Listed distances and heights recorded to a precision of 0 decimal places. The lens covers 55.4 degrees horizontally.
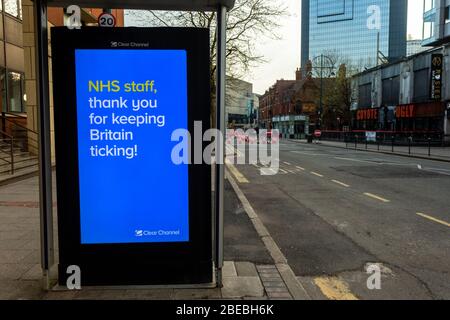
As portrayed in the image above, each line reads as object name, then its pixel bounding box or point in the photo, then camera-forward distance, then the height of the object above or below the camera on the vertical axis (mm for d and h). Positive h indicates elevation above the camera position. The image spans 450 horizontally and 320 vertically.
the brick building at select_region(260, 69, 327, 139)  91312 +4583
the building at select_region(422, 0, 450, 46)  41656 +10466
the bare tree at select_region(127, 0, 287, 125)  22469 +5644
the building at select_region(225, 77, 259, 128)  107250 +2933
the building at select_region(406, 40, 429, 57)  78750 +15134
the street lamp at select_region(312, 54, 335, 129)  60912 +9790
